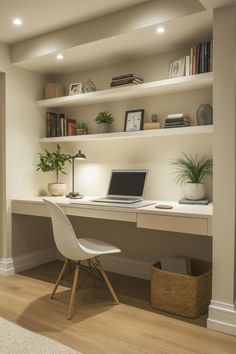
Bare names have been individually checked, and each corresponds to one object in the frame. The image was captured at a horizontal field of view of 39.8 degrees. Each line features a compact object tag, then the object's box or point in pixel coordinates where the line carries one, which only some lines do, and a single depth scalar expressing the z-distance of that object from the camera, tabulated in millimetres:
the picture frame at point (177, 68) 2706
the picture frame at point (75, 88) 3365
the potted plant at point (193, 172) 2764
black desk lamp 3295
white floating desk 2279
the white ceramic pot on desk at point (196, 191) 2754
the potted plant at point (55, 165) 3520
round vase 2693
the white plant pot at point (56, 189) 3541
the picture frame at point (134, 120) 3129
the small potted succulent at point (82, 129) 3455
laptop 2967
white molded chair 2391
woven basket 2355
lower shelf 2609
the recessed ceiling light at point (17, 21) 2734
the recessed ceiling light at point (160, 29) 2504
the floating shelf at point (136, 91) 2591
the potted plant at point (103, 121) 3293
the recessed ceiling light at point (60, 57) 3084
